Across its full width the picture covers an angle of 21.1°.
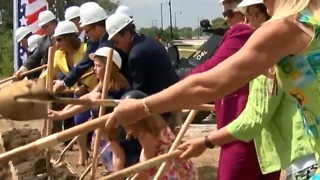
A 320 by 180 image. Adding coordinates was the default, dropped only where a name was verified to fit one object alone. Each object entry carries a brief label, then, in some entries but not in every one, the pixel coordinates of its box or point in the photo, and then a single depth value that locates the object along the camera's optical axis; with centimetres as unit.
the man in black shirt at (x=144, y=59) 714
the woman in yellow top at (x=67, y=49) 992
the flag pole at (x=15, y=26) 1403
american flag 1392
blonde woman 323
